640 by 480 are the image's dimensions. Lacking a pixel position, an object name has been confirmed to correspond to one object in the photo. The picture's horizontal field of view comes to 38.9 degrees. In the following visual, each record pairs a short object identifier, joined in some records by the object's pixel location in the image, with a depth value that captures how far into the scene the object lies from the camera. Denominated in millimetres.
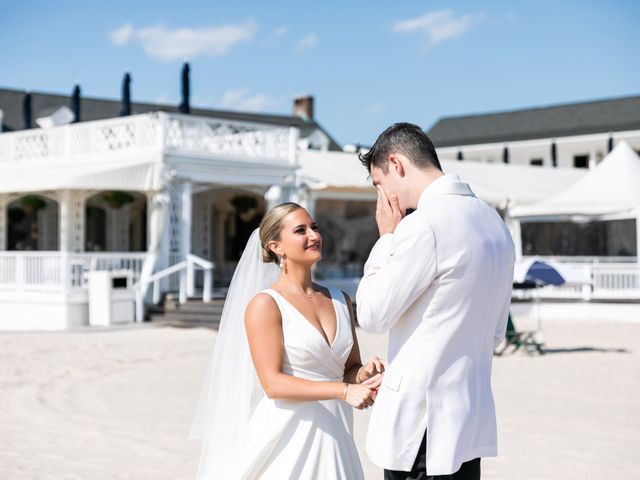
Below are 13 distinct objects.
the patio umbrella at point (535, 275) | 15133
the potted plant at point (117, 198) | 20391
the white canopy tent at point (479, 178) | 21953
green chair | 14656
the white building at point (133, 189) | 18328
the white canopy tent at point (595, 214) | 24344
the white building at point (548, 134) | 48500
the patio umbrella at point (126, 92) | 24250
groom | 2656
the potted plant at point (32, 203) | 22234
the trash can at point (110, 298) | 17891
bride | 3385
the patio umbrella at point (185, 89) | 22938
